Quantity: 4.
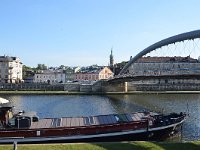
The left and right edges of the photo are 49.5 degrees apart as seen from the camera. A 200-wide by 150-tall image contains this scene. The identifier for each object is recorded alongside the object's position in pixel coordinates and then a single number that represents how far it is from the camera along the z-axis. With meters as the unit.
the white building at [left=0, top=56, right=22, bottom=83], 71.48
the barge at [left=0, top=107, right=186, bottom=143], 15.54
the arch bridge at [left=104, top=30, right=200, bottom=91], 32.29
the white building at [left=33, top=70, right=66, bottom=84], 83.64
